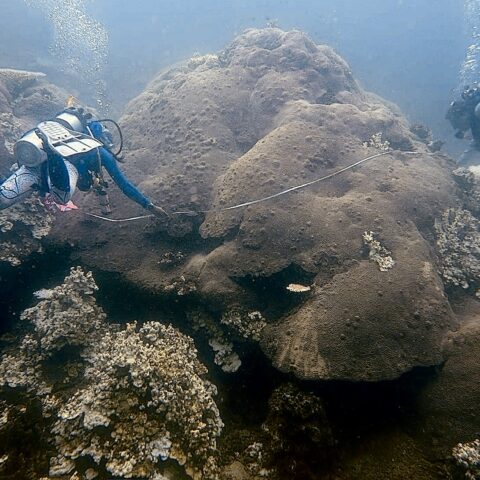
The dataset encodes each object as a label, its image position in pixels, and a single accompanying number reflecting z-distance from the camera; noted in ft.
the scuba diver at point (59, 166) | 13.25
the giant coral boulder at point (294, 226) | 12.92
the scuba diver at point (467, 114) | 24.52
